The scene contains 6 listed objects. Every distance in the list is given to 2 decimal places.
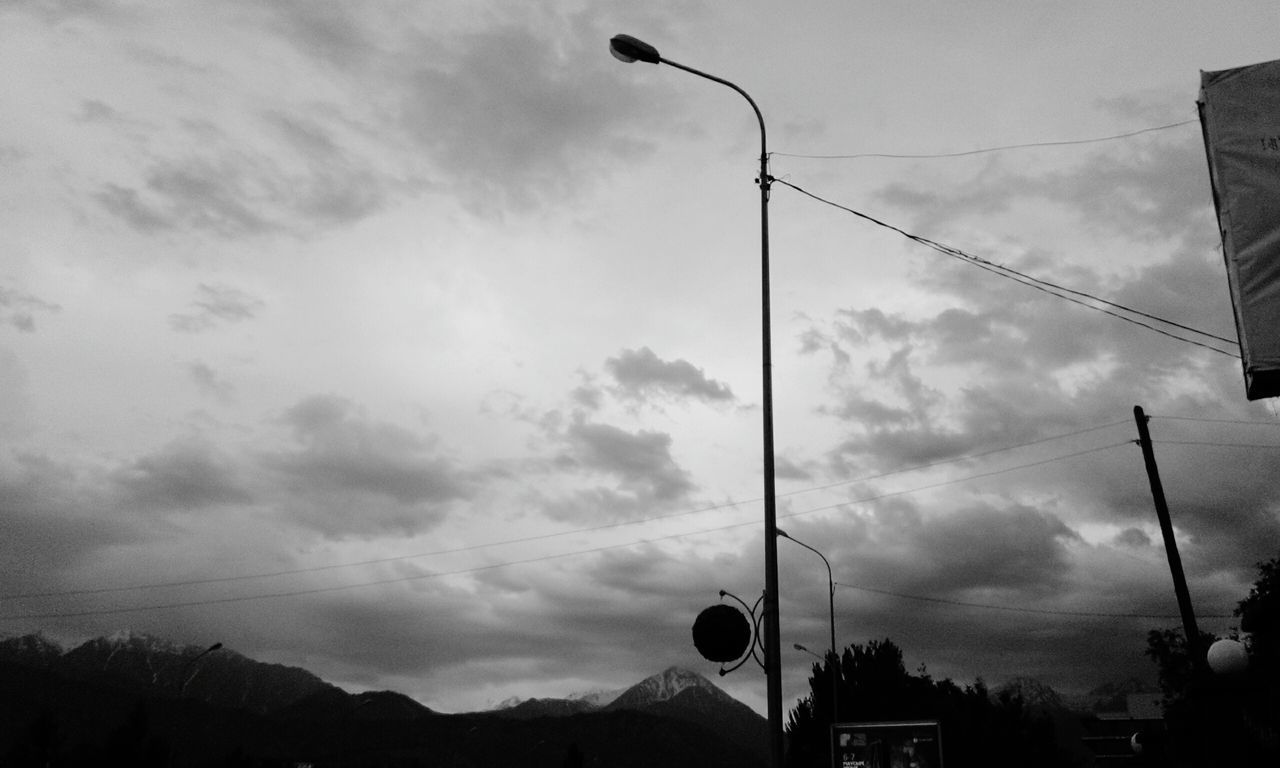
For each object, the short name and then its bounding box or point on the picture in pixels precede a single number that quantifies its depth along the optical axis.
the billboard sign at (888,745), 22.89
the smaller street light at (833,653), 40.97
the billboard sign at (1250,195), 8.03
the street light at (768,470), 9.58
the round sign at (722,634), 10.31
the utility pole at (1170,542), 21.48
